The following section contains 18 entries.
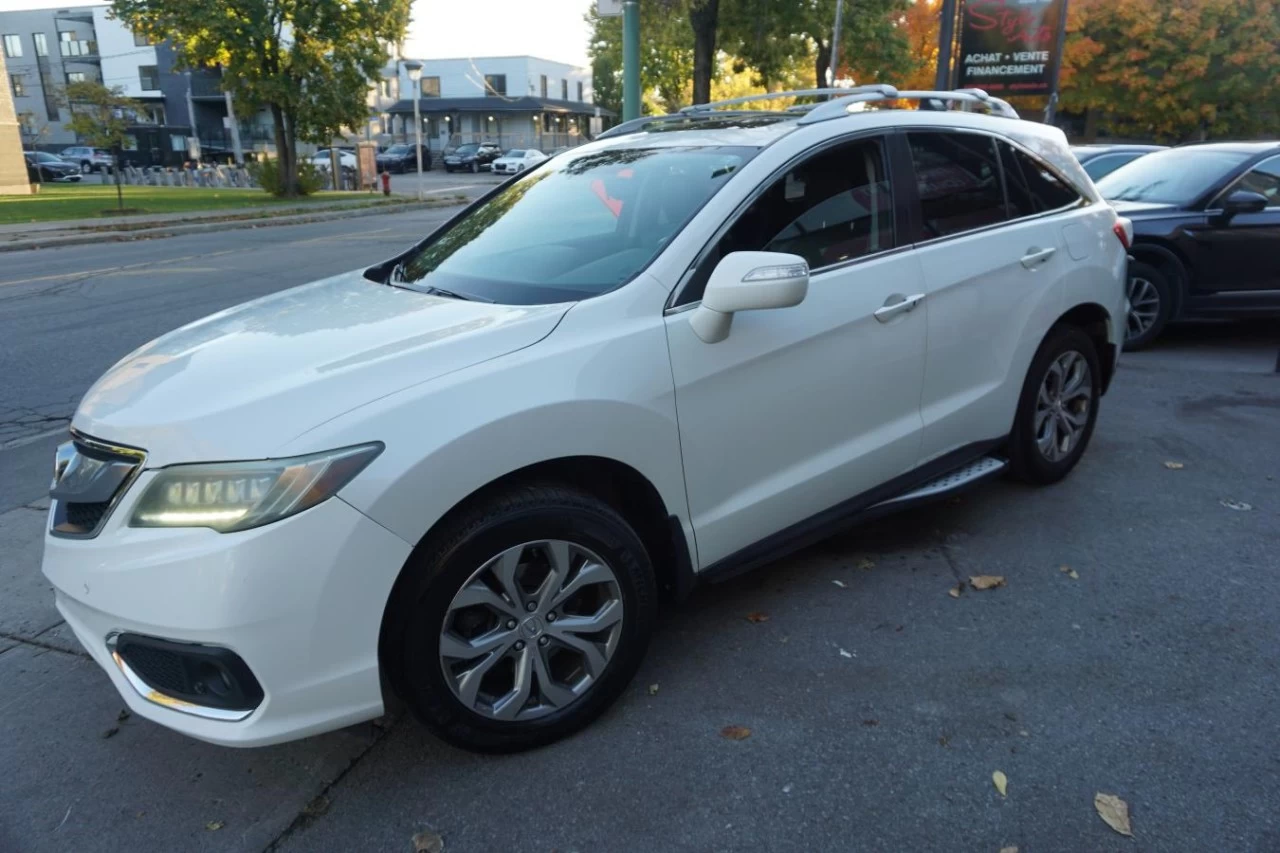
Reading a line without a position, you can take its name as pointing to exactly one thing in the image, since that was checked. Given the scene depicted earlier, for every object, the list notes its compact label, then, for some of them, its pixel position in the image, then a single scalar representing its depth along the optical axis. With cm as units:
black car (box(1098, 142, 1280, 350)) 745
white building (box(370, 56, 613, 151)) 6778
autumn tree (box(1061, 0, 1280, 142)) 3412
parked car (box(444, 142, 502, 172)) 5159
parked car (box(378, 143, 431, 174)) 5013
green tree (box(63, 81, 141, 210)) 2642
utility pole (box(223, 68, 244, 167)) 4881
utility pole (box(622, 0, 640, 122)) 837
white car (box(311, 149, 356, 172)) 4150
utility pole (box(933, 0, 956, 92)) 1423
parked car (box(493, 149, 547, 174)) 4750
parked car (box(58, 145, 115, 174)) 4944
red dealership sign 1457
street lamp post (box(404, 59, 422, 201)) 3086
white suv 229
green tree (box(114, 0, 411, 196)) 2708
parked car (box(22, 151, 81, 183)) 4497
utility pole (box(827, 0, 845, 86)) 2143
